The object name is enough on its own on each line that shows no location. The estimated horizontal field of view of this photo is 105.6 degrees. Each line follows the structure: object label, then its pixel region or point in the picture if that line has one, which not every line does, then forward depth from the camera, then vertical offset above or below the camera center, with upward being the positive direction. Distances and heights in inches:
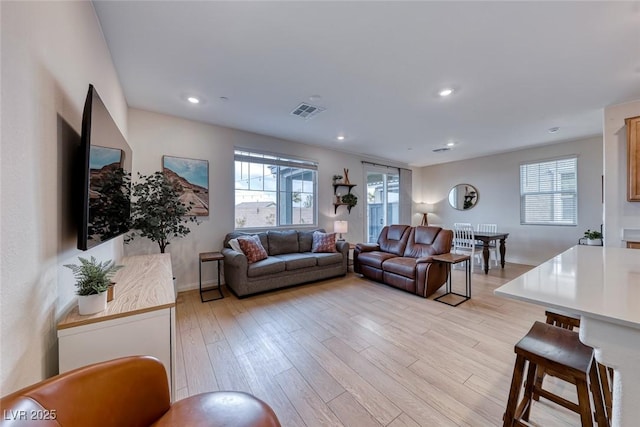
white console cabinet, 42.4 -21.9
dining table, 185.3 -20.0
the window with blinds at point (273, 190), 169.2 +18.0
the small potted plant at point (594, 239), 152.4 -15.8
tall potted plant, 115.3 +2.3
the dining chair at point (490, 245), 203.5 -26.0
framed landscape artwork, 140.7 +21.5
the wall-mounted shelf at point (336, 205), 216.1 +8.1
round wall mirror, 247.3 +18.3
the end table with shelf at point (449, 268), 127.0 -30.9
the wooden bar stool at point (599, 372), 50.8 -34.4
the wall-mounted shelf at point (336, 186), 215.6 +25.5
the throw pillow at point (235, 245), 141.0 -18.0
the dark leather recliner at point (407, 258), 136.8 -28.6
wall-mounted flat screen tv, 49.8 +8.8
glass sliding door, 250.4 +16.1
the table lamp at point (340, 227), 196.7 -10.4
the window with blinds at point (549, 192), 191.8 +18.1
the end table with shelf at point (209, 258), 133.0 -24.5
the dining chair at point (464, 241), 186.9 -21.3
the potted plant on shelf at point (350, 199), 216.1 +13.2
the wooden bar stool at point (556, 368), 42.4 -27.6
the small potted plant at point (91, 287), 45.0 -13.9
